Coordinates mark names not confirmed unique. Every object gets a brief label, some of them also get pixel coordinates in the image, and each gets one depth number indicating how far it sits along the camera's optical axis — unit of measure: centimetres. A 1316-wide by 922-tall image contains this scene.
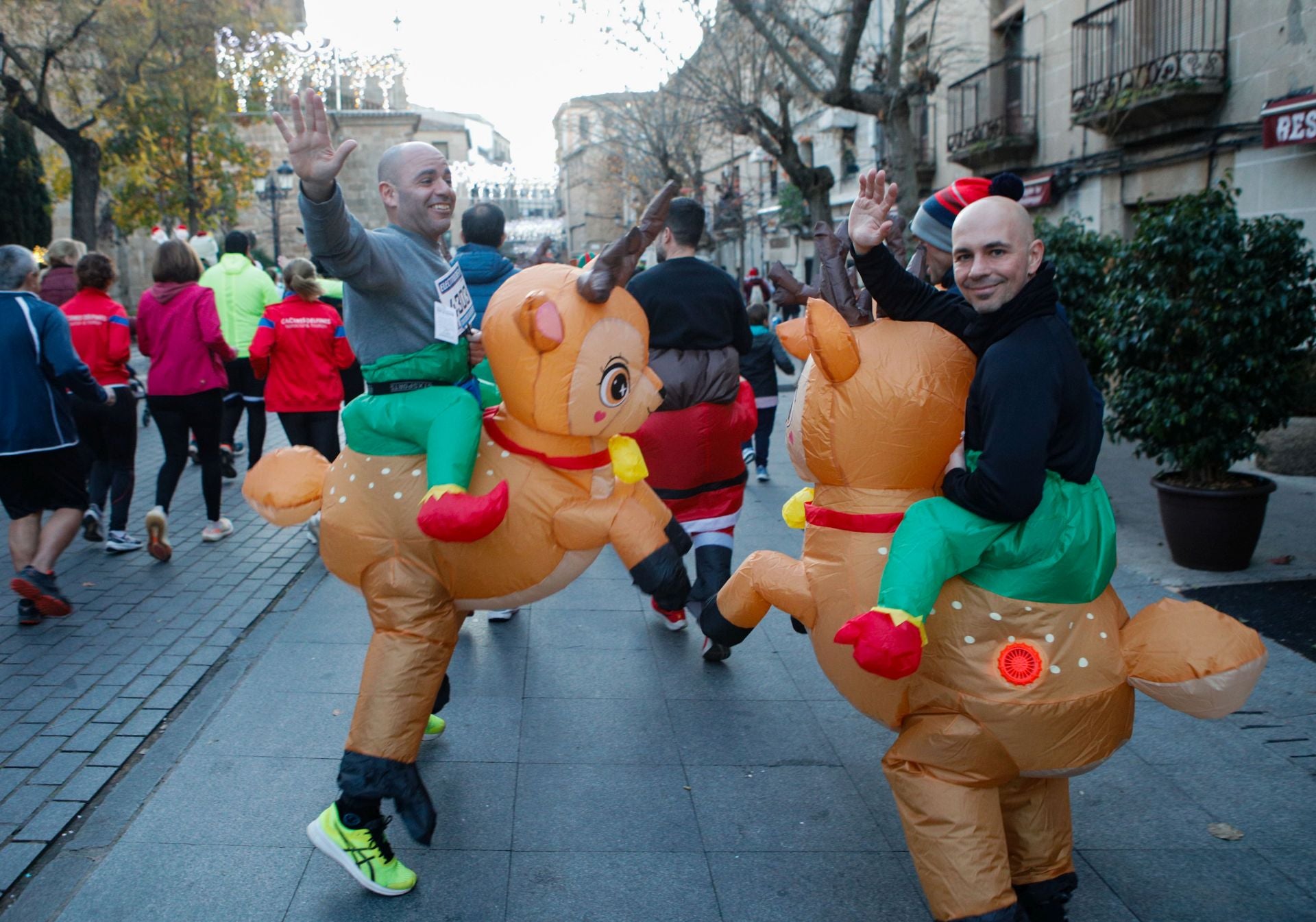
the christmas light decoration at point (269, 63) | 2086
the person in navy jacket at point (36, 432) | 568
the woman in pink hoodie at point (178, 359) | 694
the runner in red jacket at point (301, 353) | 720
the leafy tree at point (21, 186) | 2223
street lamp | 2241
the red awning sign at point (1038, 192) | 1523
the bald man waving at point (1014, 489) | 250
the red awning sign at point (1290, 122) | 916
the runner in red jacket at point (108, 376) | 706
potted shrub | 611
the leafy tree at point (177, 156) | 1995
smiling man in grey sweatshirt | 300
